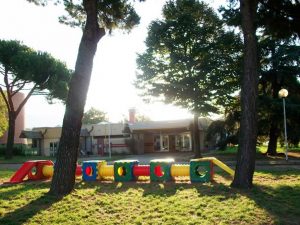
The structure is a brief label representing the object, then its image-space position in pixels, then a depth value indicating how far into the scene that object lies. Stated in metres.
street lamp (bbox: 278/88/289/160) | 14.06
